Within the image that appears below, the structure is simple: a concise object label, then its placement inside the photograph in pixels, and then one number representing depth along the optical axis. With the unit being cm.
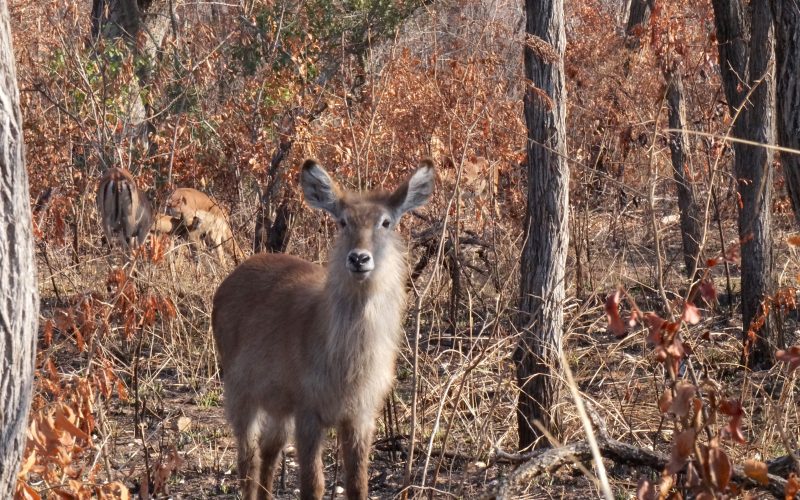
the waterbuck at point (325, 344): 1157
